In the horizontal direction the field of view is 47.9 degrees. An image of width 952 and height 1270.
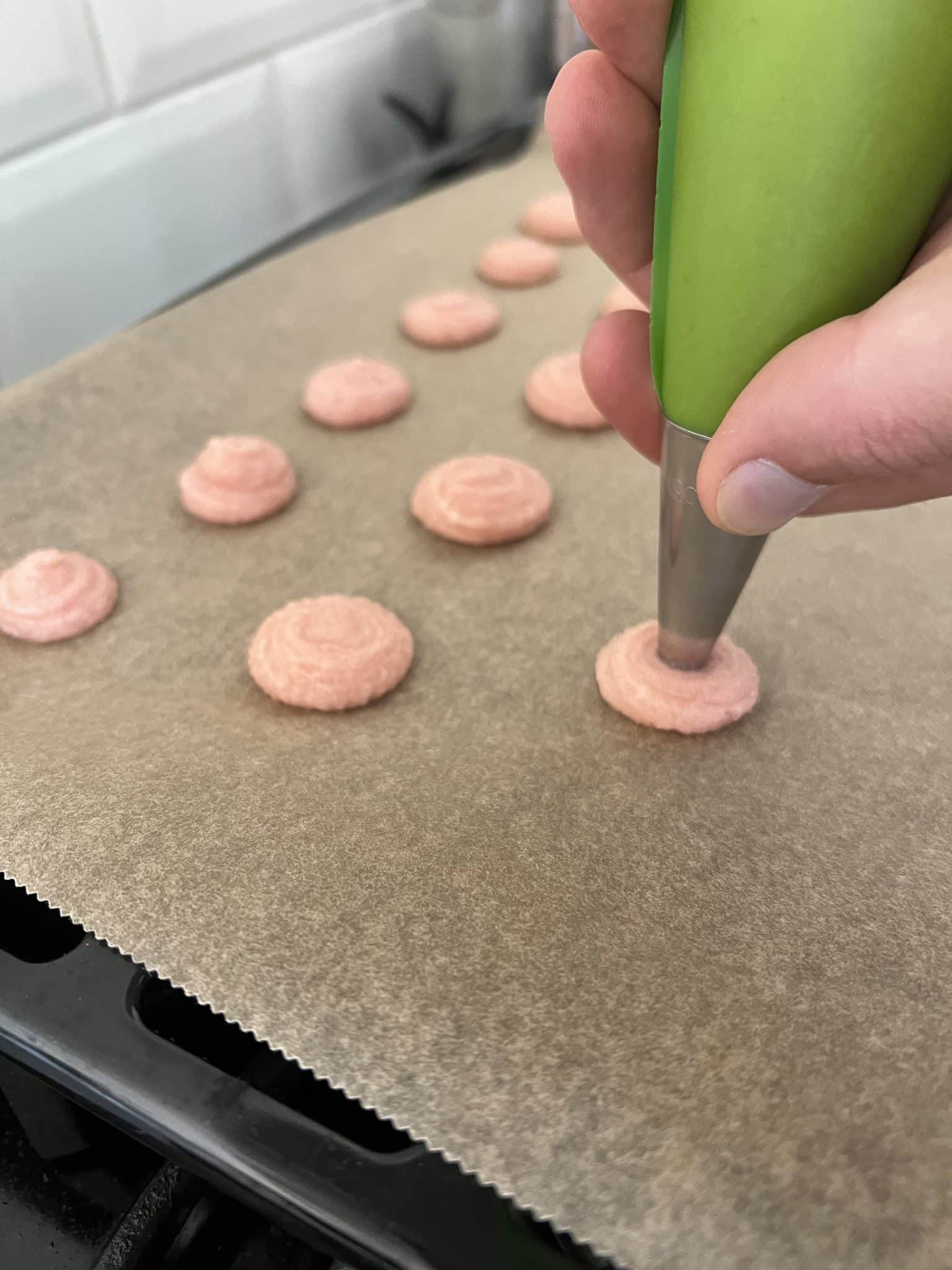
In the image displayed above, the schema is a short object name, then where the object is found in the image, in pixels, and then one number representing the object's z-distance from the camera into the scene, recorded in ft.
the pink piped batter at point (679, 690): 0.66
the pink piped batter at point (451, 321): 1.08
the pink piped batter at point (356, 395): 0.97
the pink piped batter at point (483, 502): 0.83
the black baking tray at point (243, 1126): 0.45
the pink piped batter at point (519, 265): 1.17
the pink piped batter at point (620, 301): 1.10
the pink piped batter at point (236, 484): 0.86
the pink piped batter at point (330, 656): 0.70
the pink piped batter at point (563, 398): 0.95
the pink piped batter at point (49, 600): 0.75
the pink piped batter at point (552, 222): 1.23
